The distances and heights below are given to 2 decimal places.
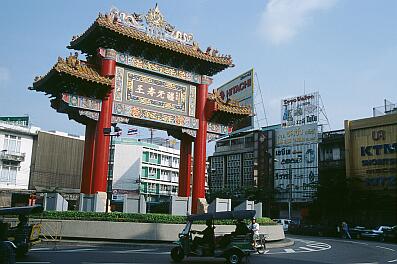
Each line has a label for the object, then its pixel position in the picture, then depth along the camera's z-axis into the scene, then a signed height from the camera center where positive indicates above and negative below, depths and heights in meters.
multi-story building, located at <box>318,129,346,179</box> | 59.75 +6.98
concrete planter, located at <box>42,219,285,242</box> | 23.36 -1.81
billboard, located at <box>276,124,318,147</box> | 65.25 +10.64
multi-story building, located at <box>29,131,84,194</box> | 56.91 +4.50
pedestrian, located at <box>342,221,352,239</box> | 40.94 -2.53
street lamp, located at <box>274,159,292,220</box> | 64.97 +5.00
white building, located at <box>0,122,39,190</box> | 53.72 +4.93
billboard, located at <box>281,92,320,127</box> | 65.38 +14.42
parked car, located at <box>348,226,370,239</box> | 40.48 -2.57
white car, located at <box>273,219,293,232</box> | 47.86 -2.35
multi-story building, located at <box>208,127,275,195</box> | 75.19 +7.32
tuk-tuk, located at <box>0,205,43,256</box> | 16.20 -1.41
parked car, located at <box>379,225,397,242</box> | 36.66 -2.54
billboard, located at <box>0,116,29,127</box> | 65.04 +11.62
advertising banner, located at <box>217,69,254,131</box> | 43.66 +11.66
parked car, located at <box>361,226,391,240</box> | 38.22 -2.55
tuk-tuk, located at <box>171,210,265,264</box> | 15.61 -1.56
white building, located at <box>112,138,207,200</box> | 79.06 +5.40
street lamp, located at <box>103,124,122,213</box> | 24.52 +3.71
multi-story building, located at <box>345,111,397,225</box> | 50.50 +4.49
